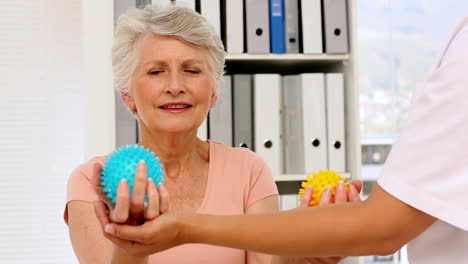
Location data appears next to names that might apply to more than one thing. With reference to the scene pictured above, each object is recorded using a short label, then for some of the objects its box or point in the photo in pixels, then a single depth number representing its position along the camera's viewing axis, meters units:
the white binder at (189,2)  2.20
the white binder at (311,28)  2.28
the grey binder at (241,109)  2.24
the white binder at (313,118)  2.26
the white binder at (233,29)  2.24
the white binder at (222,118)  2.22
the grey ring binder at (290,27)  2.29
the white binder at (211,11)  2.23
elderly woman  1.51
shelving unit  2.24
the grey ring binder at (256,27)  2.25
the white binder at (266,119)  2.24
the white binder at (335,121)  2.27
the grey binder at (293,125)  2.28
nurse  0.76
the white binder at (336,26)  2.28
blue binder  2.27
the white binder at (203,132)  2.21
